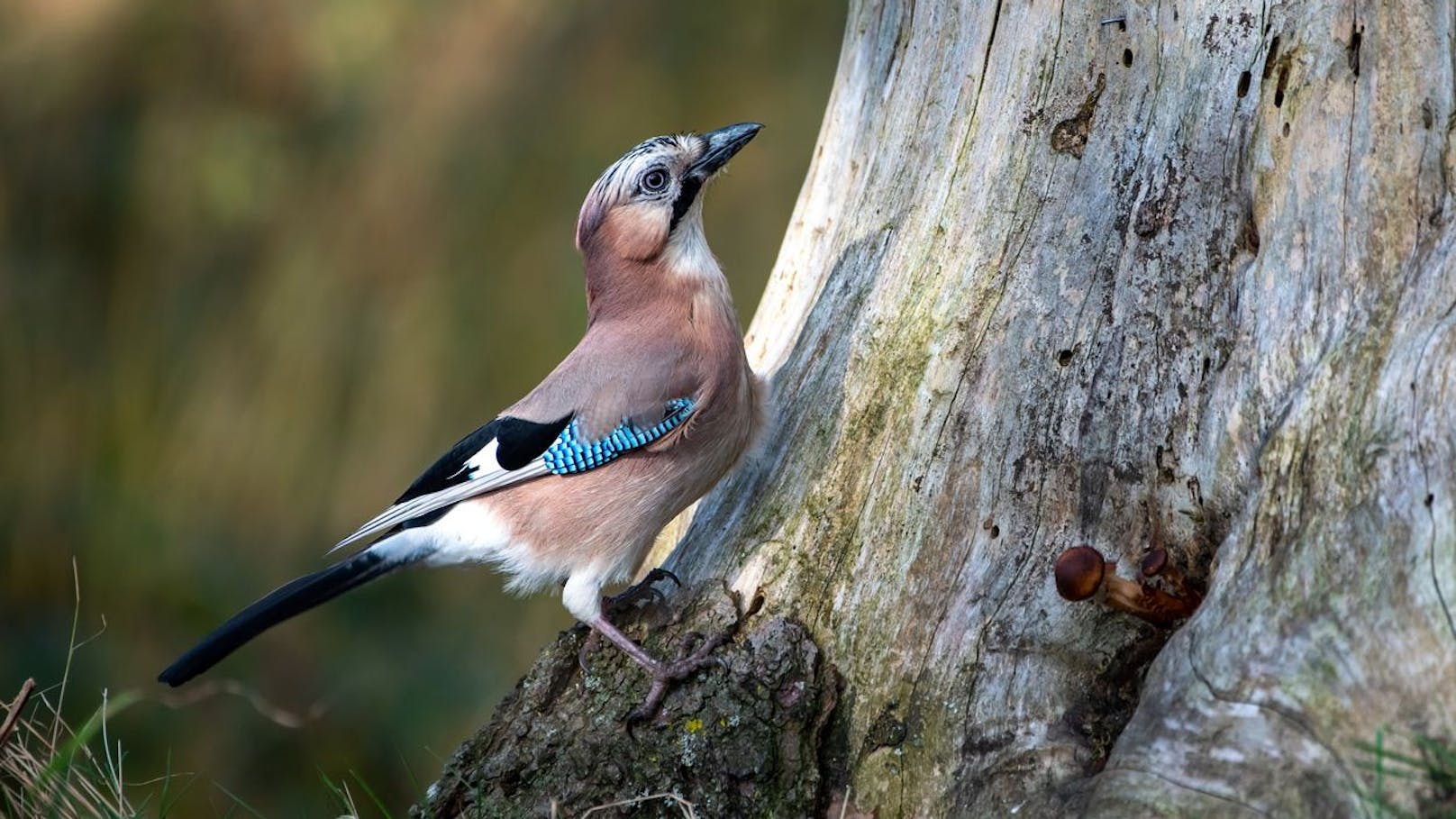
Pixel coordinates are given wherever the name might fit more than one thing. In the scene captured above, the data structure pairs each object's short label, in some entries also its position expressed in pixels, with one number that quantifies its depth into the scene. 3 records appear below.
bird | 6.16
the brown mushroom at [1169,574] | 4.96
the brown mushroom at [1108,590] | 4.85
